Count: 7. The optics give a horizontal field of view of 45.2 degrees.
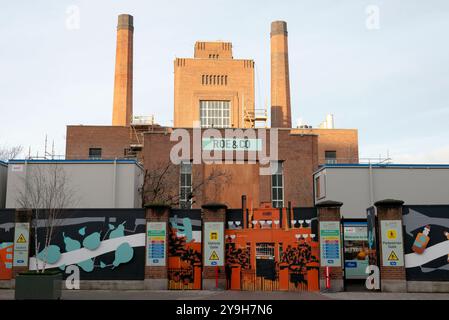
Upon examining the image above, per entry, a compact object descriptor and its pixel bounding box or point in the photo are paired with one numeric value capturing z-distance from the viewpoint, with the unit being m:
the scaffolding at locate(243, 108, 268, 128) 58.59
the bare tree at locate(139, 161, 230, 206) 38.91
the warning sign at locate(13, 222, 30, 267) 22.98
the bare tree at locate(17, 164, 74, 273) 29.58
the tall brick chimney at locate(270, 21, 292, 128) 63.12
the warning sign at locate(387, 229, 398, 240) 22.34
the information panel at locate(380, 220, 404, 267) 22.22
